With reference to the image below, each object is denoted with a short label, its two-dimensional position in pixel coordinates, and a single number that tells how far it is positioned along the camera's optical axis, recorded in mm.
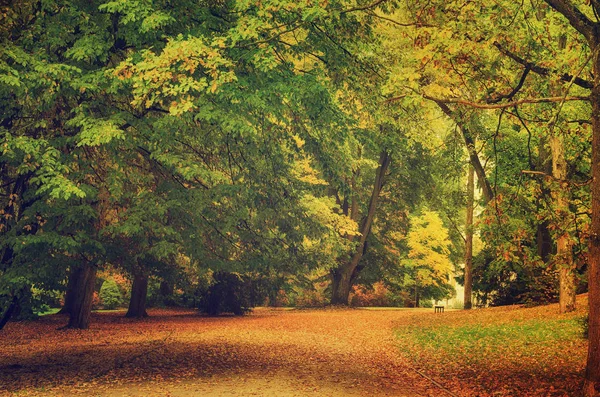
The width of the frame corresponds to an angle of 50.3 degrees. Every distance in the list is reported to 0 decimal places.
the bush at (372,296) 53375
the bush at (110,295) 40469
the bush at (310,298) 49781
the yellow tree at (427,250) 51500
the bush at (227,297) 33781
